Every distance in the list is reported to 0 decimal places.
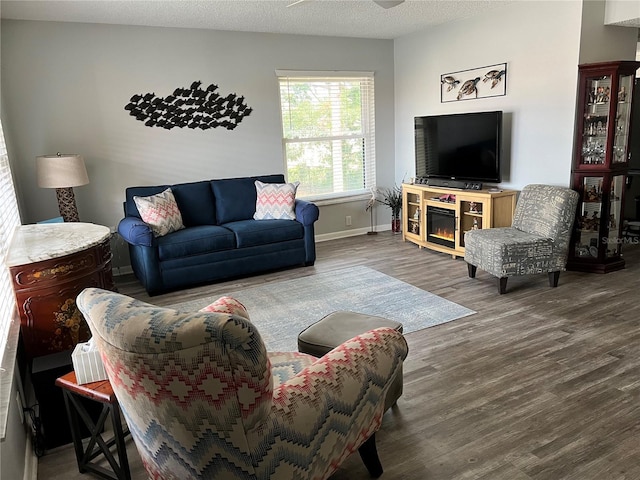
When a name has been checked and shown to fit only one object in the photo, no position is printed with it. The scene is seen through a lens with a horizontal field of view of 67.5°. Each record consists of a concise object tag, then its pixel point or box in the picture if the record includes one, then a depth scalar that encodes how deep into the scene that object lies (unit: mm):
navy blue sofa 4277
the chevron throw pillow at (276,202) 4984
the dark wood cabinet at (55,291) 2230
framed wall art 4859
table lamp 4094
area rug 3460
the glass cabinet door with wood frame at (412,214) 5605
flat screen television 4797
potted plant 6309
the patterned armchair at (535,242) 3898
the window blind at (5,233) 2139
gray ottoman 2262
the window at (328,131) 5750
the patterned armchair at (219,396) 1124
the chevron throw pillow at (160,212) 4398
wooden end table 1840
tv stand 4762
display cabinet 4090
